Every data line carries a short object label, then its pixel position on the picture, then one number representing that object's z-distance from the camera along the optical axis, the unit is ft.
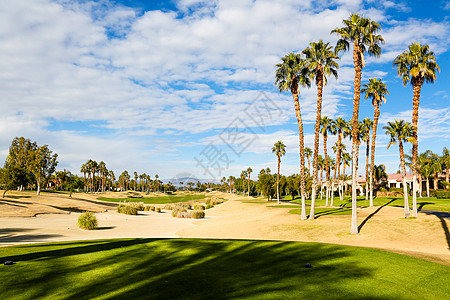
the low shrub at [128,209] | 175.96
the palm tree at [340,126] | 174.34
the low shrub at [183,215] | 167.84
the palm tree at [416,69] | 94.27
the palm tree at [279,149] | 264.52
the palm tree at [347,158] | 284.10
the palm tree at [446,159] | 267.94
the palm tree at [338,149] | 171.40
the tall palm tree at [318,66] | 104.94
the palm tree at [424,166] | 255.29
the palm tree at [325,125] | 176.45
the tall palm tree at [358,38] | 84.48
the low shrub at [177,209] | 170.60
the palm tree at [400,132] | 107.78
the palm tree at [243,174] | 548.27
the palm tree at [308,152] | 349.51
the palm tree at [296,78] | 110.42
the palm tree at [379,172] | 295.48
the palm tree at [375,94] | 132.98
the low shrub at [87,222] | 104.12
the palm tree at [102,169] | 506.07
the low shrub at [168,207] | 231.91
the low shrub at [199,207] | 219.37
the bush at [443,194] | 210.79
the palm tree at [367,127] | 169.54
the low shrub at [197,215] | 166.61
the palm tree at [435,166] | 264.31
